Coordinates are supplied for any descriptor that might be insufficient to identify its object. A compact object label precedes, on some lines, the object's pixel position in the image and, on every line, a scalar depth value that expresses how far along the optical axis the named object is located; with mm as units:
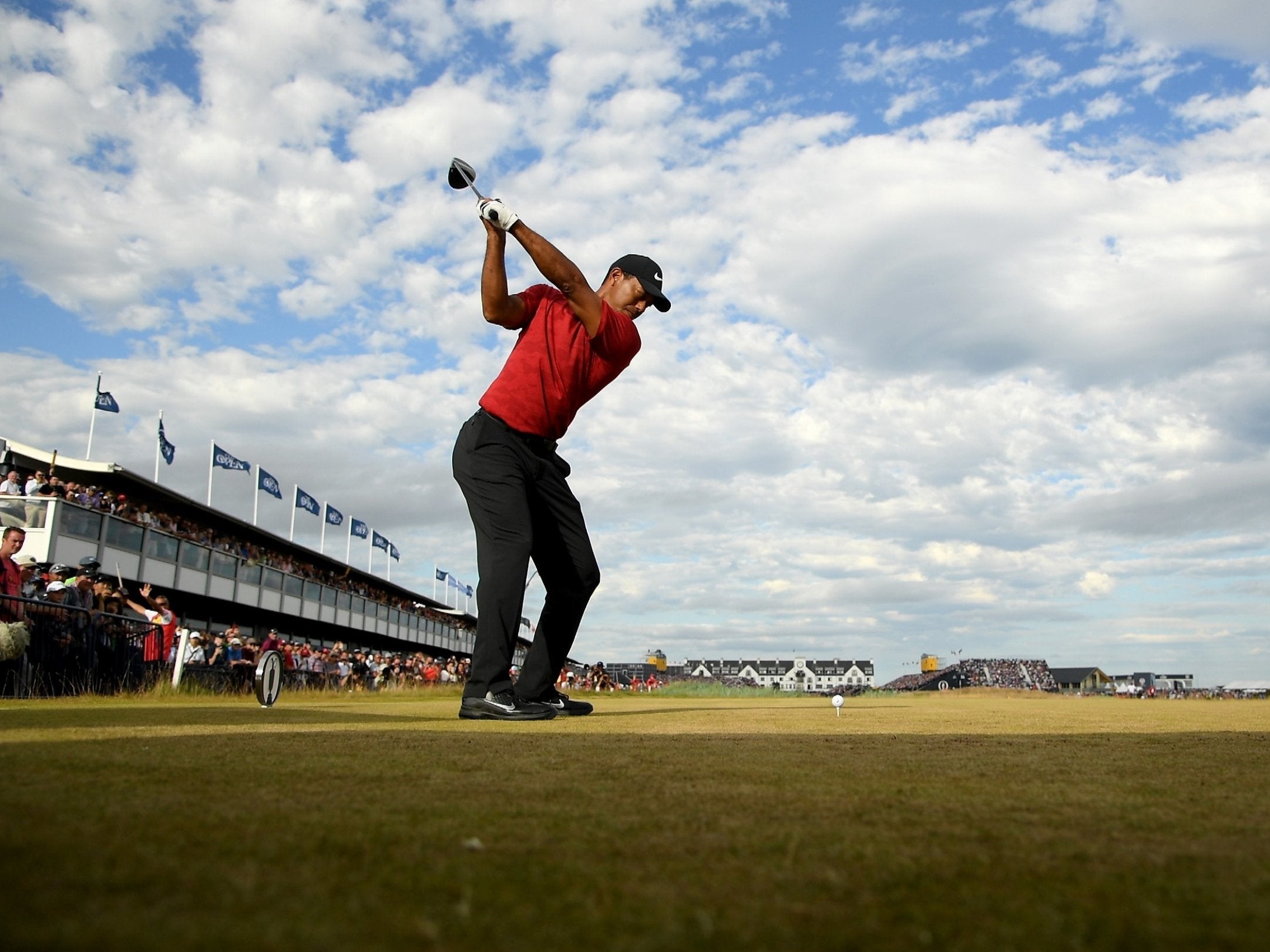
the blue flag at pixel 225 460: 44844
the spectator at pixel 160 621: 14266
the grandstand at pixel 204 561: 26984
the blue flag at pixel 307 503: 57344
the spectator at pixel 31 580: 13477
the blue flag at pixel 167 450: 40688
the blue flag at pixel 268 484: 51031
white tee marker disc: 8406
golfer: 5824
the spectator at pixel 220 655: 18094
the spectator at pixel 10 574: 10344
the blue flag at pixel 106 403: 36844
